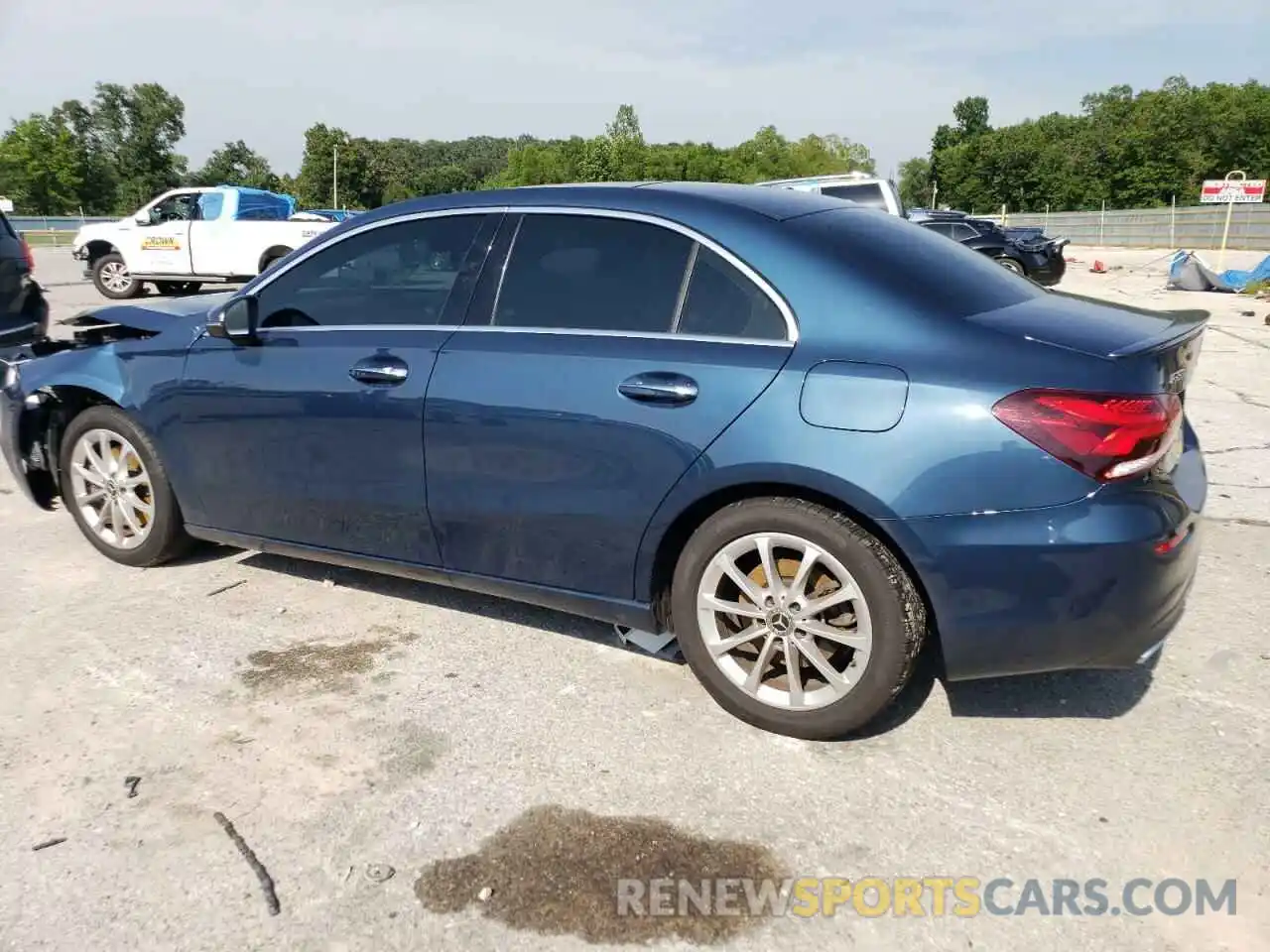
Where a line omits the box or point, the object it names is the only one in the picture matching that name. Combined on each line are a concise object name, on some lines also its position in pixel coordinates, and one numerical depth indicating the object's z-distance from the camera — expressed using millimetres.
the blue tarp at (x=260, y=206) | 16281
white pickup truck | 16062
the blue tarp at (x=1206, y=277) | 19406
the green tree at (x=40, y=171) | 73938
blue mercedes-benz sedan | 2623
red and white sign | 25906
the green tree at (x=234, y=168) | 92625
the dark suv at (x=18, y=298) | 7523
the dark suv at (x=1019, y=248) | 21109
